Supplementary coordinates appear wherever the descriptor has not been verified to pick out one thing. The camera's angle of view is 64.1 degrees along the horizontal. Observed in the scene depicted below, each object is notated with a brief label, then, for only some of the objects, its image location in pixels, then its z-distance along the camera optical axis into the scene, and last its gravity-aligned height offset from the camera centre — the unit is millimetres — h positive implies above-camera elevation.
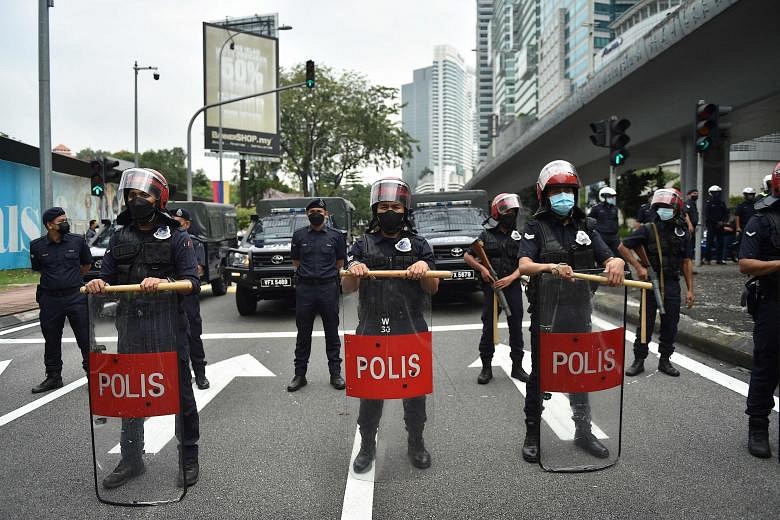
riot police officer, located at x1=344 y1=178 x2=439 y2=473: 3805 -373
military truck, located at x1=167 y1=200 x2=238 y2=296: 13906 +277
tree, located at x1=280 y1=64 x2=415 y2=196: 41625 +7967
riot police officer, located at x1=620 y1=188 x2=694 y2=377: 6465 -117
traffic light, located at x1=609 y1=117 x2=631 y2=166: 12570 +2114
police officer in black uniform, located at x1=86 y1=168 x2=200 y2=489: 3891 -54
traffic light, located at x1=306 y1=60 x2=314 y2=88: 20594 +5714
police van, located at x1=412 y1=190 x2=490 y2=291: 10648 +386
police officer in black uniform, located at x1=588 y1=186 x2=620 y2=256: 11969 +522
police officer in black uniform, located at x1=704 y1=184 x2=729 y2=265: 16656 +694
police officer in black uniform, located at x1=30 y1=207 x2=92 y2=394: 6461 -419
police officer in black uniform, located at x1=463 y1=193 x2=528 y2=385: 6336 -257
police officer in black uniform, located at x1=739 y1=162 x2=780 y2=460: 4191 -433
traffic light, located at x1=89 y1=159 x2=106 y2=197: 15070 +1627
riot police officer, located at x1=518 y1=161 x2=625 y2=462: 3877 -80
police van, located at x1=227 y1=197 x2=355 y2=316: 10672 -288
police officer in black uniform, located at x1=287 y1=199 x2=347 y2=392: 6363 -408
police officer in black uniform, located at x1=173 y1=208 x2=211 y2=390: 6277 -994
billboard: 34125 +8861
